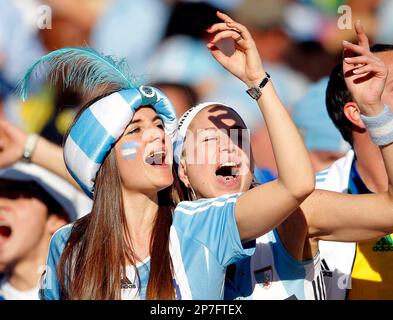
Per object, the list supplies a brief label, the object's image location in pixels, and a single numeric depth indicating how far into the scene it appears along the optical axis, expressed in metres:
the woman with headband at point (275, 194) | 5.37
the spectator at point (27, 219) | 8.16
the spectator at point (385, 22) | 9.52
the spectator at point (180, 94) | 8.60
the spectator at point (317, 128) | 9.02
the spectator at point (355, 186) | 6.56
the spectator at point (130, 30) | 8.73
